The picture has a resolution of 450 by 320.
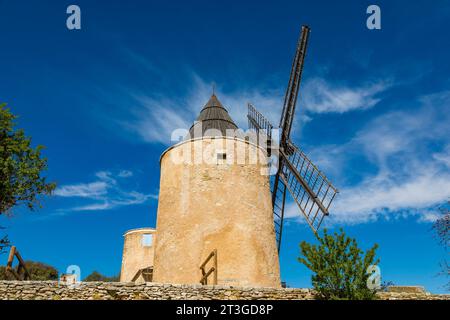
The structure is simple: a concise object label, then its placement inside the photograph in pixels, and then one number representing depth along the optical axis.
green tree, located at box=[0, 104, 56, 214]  12.17
